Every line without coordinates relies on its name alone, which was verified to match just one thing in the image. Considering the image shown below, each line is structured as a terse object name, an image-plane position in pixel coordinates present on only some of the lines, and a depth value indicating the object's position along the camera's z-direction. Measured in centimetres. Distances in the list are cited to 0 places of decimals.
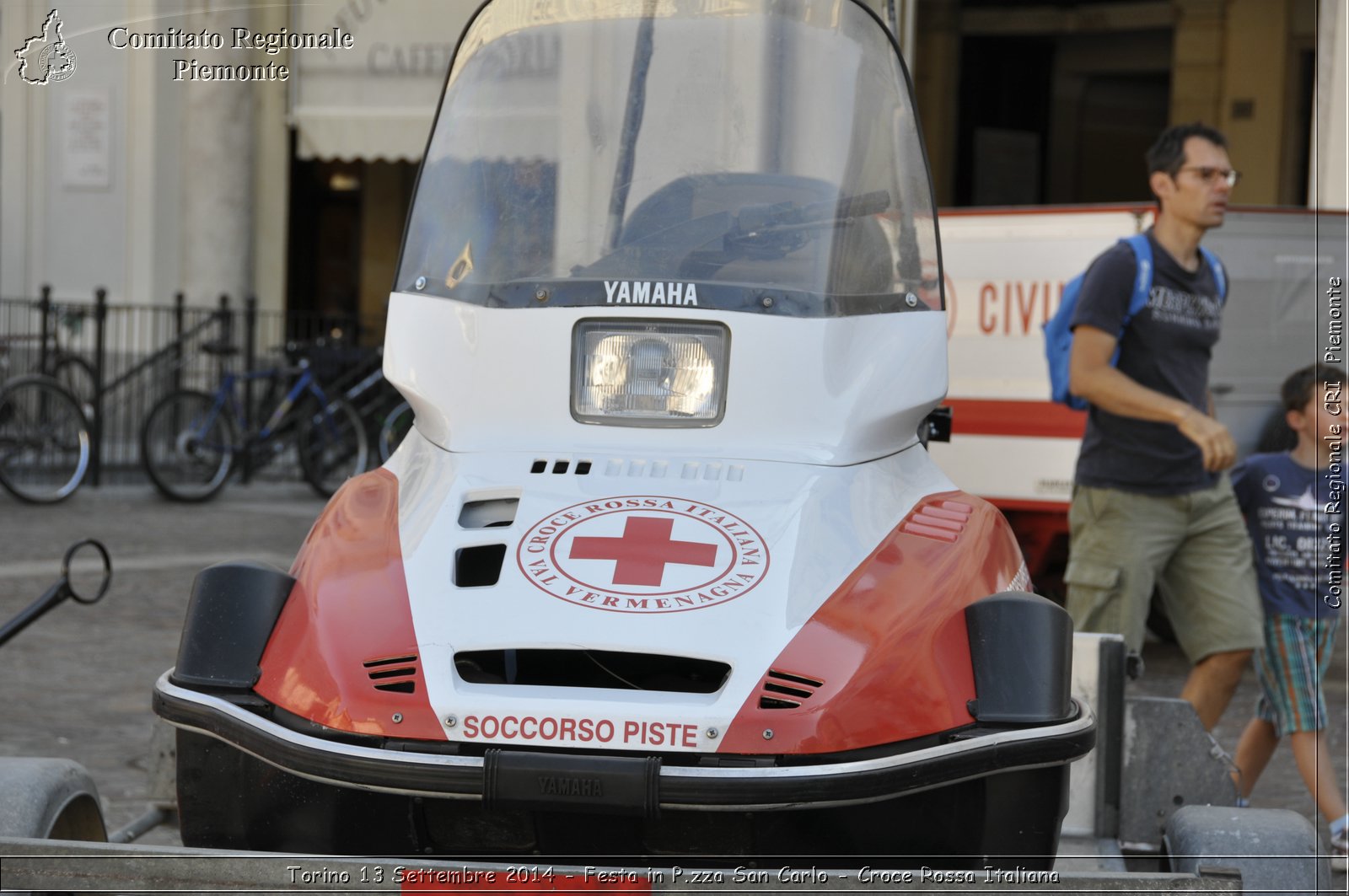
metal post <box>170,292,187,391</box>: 1480
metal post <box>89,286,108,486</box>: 1350
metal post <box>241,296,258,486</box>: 1495
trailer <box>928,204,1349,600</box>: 834
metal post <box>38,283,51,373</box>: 1394
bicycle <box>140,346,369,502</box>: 1311
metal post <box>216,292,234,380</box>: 1493
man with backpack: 492
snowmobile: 281
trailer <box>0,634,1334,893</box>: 248
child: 496
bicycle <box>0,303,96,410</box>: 1398
